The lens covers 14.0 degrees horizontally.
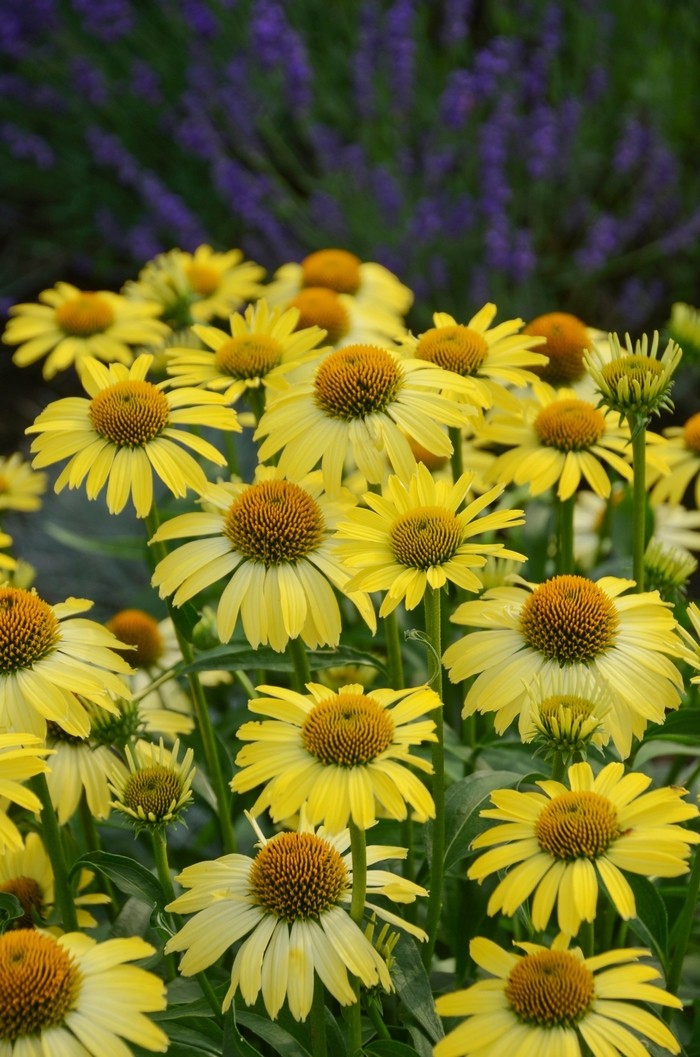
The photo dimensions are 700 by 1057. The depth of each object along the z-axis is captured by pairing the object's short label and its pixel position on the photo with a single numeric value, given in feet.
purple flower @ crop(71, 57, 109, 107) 8.76
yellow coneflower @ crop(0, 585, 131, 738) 3.18
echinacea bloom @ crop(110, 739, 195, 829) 3.19
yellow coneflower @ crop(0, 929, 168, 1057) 2.91
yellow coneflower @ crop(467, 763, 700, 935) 2.99
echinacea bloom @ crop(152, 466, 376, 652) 3.24
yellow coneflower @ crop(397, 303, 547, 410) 3.51
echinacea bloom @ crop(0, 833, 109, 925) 3.37
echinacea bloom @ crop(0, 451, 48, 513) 4.04
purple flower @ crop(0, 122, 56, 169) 8.71
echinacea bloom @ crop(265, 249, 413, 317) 4.35
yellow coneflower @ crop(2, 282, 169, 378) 4.09
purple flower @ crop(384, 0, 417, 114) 7.36
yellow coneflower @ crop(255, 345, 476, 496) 3.32
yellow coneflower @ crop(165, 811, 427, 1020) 3.02
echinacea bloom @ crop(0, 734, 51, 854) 2.99
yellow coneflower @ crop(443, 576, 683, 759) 3.19
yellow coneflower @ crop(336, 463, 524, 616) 3.13
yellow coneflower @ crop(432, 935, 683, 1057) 2.94
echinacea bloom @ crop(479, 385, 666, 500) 3.53
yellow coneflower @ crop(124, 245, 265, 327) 4.11
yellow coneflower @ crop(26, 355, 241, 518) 3.34
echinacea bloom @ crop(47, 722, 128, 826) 3.41
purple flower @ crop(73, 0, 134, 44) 8.32
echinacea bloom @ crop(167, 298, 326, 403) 3.56
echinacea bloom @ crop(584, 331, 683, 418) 3.31
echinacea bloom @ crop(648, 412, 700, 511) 3.76
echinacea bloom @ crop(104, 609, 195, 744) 3.64
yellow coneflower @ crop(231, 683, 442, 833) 2.98
